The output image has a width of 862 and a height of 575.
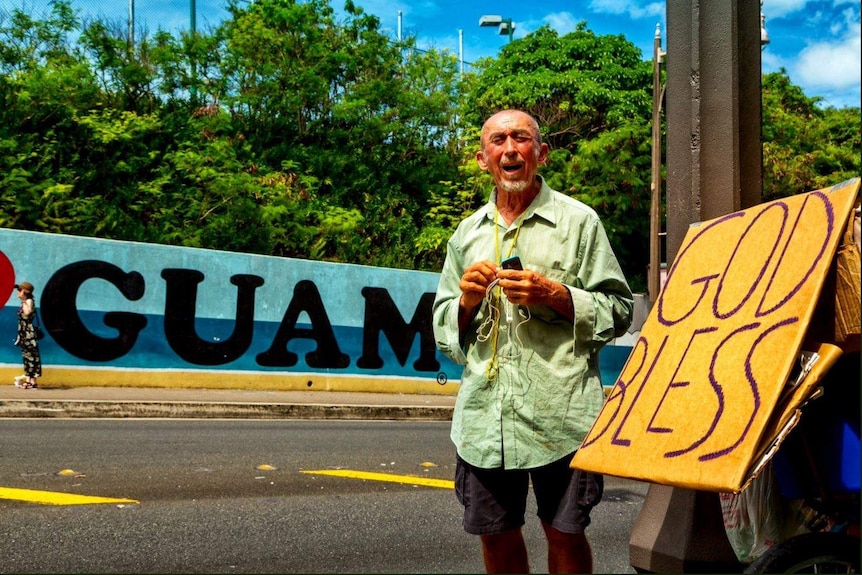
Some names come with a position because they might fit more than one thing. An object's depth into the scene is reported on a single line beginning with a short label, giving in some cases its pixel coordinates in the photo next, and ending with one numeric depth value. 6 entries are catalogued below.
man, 3.15
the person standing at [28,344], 14.70
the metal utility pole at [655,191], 20.61
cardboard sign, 2.56
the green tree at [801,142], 31.25
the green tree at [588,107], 26.67
